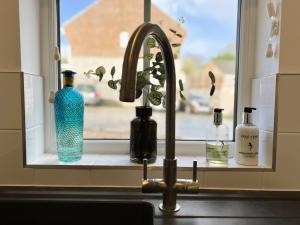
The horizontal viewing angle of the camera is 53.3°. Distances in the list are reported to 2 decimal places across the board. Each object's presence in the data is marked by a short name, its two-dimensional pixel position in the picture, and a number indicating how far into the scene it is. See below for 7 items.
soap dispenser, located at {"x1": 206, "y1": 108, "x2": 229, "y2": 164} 1.01
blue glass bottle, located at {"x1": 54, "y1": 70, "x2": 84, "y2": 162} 1.03
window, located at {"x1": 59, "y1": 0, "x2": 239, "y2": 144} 1.16
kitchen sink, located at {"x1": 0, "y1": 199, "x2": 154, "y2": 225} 0.87
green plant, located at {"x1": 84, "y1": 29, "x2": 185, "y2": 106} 1.02
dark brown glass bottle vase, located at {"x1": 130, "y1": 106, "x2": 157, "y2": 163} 1.00
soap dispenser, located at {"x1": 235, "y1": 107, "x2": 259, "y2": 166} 0.98
